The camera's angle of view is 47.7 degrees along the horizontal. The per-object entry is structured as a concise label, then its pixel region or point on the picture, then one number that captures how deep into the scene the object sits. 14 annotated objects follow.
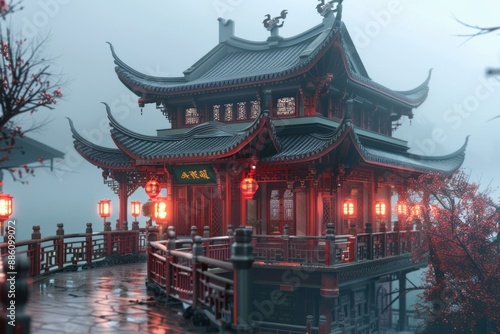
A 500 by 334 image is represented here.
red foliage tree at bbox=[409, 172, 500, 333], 16.66
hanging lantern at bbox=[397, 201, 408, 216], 22.39
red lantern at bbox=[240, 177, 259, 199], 16.97
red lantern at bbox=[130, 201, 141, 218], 23.93
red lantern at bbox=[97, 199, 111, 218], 21.55
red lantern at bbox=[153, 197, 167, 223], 17.22
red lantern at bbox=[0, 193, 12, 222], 14.09
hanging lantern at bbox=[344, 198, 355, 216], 19.42
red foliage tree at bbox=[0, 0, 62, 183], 7.99
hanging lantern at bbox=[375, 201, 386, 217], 20.39
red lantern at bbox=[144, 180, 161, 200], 18.55
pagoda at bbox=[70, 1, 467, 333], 16.78
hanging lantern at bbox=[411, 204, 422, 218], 18.67
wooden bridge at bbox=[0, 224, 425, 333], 12.78
